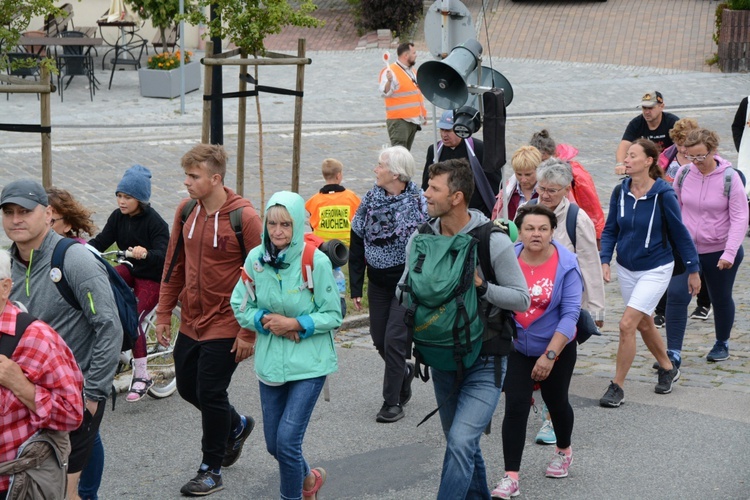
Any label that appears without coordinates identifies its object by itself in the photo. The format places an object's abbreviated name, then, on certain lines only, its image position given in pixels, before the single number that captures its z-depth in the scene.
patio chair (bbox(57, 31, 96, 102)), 45.44
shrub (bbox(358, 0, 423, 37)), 58.06
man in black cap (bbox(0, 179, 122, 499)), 9.85
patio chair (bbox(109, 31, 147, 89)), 48.96
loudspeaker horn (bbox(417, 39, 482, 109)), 14.91
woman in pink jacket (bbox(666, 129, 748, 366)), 17.23
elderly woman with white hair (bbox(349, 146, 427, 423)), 14.66
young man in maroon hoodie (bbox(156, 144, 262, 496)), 12.04
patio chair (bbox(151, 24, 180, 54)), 51.12
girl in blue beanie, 15.13
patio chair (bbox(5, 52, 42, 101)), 39.56
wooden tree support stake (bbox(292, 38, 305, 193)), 22.47
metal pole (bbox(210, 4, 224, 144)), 23.08
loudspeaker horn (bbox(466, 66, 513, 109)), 16.23
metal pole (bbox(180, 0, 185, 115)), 41.59
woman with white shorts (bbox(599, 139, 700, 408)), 15.32
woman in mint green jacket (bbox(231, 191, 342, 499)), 10.97
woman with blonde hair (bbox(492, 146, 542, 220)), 15.39
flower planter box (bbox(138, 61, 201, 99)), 44.62
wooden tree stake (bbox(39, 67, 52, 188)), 17.22
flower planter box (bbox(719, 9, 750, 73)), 52.66
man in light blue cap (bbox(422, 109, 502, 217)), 16.67
